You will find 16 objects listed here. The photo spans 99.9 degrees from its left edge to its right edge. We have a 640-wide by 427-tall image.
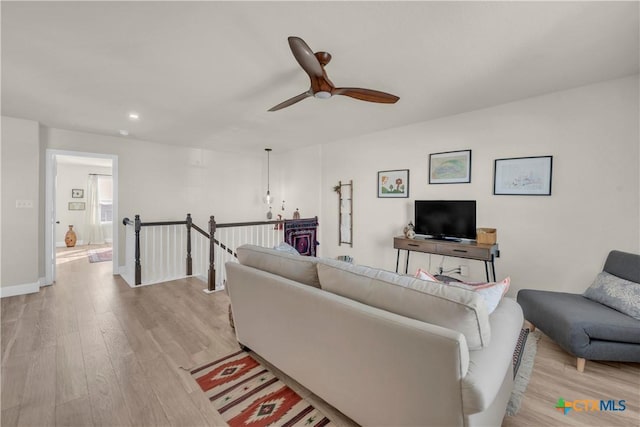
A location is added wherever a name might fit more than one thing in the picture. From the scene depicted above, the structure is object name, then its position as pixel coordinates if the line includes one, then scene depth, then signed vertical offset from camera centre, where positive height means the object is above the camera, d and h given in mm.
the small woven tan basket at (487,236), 3178 -313
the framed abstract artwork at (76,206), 7514 -63
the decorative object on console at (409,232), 3932 -341
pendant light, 6582 +351
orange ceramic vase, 7234 -927
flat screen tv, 3393 -130
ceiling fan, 1653 +966
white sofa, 1064 -630
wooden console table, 3115 -494
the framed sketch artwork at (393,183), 4258 +410
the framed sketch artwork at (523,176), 3037 +408
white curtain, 7707 -203
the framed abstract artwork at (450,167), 3629 +591
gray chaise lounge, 1976 -876
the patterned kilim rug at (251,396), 1585 -1245
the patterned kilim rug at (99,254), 5870 -1187
